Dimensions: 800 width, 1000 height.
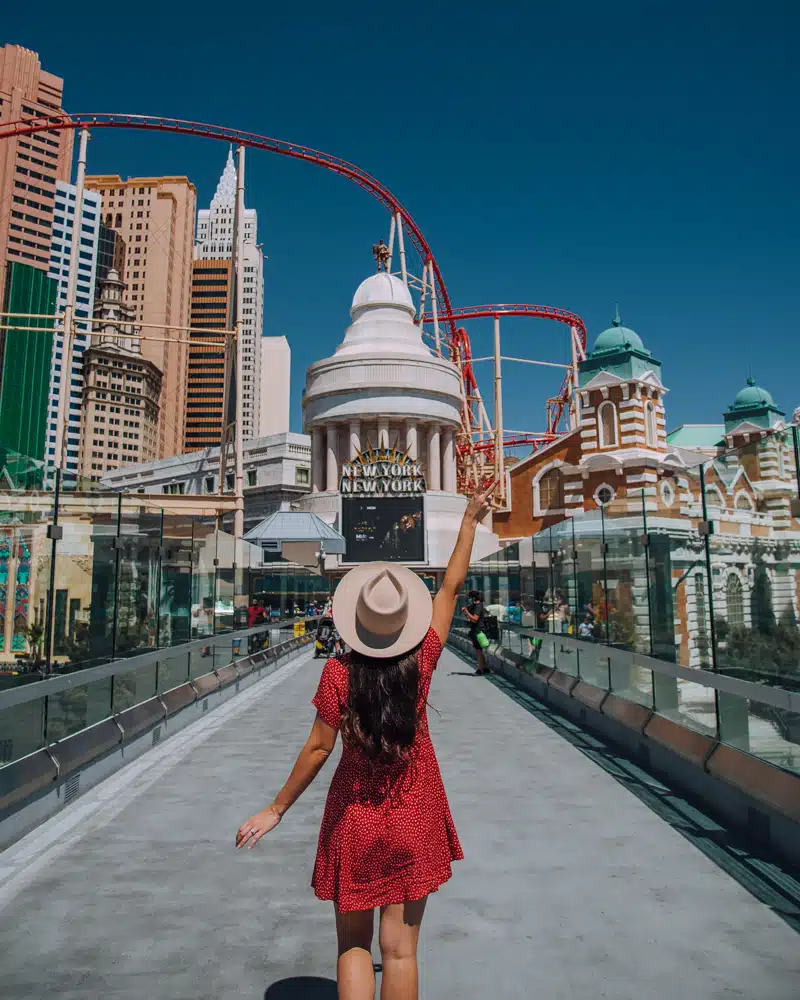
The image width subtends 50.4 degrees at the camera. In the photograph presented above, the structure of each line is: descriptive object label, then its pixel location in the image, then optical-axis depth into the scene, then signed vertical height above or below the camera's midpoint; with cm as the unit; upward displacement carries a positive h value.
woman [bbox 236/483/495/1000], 273 -60
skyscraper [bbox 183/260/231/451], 17375 +4890
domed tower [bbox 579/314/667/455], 4462 +1144
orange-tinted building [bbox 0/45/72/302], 14200 +7816
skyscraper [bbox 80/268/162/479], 14675 +3777
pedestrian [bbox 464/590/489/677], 1819 -30
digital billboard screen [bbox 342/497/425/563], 4653 +454
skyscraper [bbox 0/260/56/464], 13625 +4067
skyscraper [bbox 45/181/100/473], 15325 +6386
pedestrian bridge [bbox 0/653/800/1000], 356 -152
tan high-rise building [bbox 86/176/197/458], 15575 +6817
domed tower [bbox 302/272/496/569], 5516 +1437
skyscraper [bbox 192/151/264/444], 18275 +5896
